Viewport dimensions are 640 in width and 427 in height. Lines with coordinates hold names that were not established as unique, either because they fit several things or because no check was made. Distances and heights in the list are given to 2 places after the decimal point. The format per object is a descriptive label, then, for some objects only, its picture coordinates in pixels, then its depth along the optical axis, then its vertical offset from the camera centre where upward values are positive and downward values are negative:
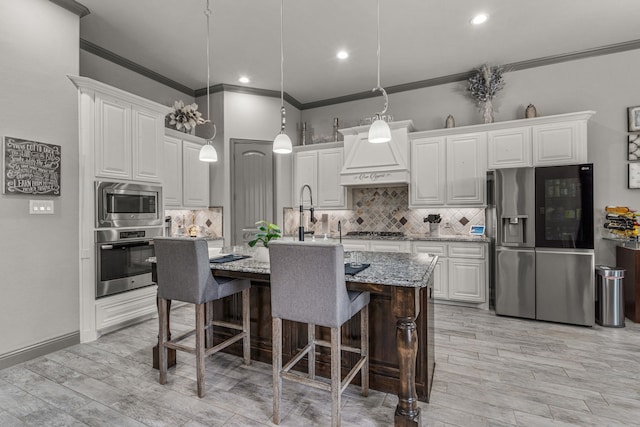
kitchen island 1.76 -0.80
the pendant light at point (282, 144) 2.70 +0.59
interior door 4.95 +0.40
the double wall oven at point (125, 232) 3.20 -0.21
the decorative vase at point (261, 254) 2.52 -0.37
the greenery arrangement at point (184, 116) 4.50 +1.38
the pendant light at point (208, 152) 2.93 +0.56
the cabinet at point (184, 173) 4.26 +0.57
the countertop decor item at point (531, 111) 4.09 +1.30
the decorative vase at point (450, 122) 4.51 +1.28
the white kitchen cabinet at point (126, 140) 3.19 +0.80
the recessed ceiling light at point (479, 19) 3.24 +2.01
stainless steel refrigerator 3.44 -0.37
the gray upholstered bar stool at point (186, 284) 2.12 -0.49
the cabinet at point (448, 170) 4.28 +0.58
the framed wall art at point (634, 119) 3.82 +1.11
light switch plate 2.72 +0.05
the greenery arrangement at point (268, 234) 2.56 -0.18
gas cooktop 4.92 -0.34
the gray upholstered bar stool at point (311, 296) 1.71 -0.47
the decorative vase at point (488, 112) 4.33 +1.36
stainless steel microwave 3.20 +0.09
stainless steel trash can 3.38 -0.93
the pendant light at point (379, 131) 2.36 +0.60
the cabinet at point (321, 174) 5.11 +0.63
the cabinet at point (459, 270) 4.07 -0.77
